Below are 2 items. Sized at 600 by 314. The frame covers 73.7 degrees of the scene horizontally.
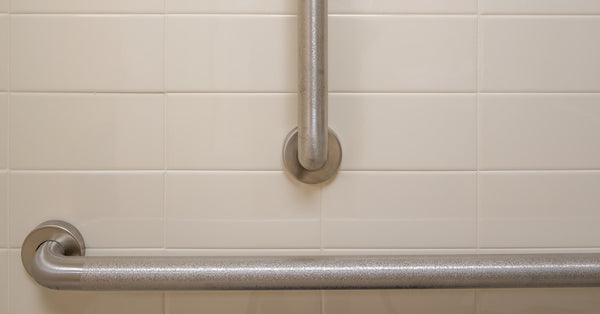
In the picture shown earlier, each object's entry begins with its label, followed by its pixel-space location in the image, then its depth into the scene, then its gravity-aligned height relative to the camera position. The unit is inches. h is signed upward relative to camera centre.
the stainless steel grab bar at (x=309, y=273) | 19.8 -5.8
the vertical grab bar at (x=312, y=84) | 20.4 +3.7
